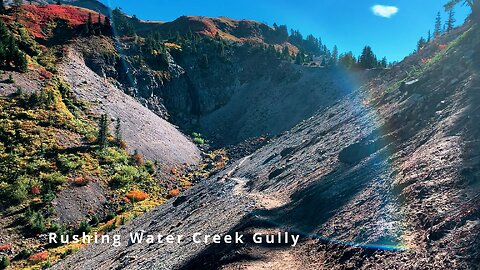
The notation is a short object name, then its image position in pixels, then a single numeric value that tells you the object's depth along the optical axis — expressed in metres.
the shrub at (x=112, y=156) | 57.28
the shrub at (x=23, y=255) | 36.53
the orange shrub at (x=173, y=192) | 56.55
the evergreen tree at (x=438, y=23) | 135.89
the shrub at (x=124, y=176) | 53.97
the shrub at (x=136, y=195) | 52.69
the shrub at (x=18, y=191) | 43.25
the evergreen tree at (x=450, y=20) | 92.50
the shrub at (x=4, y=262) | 34.66
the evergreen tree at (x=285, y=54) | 118.22
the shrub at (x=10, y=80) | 59.19
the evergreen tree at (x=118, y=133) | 63.16
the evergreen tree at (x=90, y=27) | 92.56
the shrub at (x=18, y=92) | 57.91
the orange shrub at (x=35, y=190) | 45.19
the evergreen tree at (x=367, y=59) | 96.88
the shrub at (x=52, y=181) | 46.69
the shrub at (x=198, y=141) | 87.08
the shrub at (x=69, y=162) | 50.50
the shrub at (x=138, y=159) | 61.37
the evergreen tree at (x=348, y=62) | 95.31
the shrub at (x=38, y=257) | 36.06
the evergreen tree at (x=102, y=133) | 58.88
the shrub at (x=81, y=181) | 49.45
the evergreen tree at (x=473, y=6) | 34.57
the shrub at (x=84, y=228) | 42.48
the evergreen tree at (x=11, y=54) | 62.72
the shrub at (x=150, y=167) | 61.56
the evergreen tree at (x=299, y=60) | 112.60
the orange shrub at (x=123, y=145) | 62.84
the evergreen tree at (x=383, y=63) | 99.88
